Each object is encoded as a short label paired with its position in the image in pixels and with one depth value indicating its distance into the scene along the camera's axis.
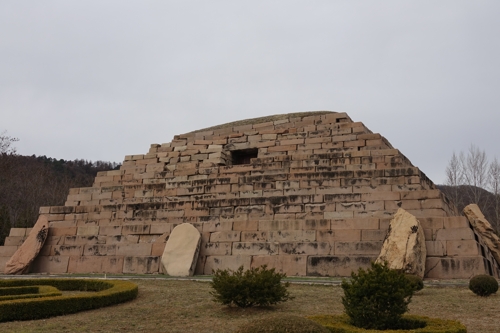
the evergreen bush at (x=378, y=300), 7.14
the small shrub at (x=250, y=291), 9.64
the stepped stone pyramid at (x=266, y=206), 15.34
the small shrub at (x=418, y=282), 10.70
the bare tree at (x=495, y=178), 41.88
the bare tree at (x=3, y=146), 40.26
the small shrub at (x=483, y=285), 10.53
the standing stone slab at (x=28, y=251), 18.50
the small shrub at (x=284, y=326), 5.38
